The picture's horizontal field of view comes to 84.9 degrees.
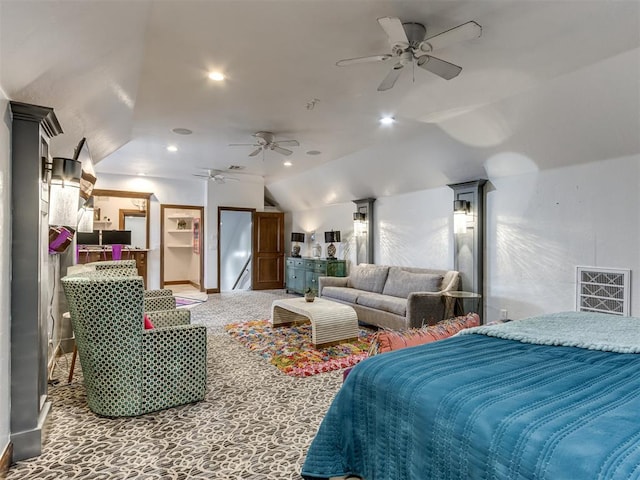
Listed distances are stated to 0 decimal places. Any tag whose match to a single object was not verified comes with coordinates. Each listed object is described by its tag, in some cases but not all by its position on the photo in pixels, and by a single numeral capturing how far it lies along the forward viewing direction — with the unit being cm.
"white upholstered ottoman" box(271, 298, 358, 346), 406
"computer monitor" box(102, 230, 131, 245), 731
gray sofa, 456
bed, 92
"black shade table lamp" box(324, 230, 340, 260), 783
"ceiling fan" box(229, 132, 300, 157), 480
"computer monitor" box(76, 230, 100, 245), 666
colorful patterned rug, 355
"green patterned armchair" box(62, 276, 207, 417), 245
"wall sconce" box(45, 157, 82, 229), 238
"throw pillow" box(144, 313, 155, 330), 277
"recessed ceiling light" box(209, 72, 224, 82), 313
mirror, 850
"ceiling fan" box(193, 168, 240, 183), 748
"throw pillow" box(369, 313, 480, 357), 186
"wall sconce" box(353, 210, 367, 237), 714
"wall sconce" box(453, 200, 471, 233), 508
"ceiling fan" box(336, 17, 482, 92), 204
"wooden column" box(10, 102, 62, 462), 206
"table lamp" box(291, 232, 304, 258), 887
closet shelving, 983
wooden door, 891
